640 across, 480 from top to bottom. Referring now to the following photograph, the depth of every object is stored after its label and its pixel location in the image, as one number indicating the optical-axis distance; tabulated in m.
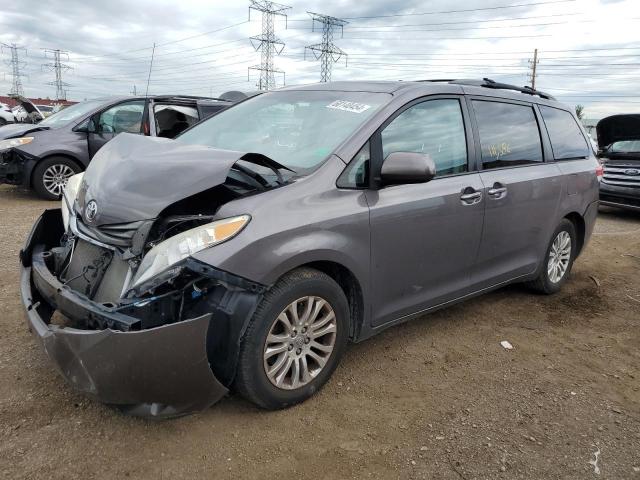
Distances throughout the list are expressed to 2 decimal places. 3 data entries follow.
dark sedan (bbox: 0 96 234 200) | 7.79
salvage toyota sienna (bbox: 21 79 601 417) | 2.33
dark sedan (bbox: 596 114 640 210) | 9.27
